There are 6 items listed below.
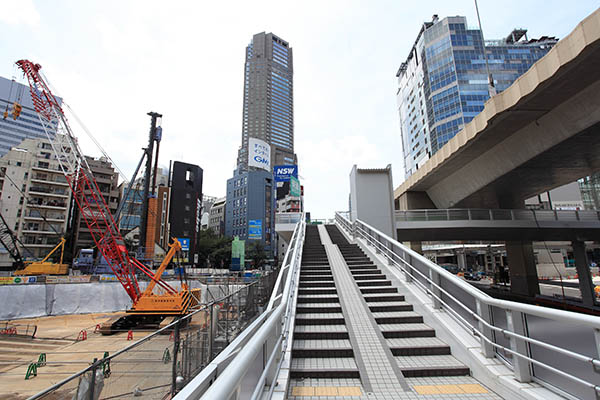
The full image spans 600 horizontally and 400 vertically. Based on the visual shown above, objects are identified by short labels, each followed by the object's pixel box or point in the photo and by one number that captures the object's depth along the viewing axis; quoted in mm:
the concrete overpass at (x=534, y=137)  9195
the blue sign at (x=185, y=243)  51369
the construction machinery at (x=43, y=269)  28344
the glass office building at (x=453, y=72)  62812
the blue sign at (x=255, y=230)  62550
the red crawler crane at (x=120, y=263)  19422
